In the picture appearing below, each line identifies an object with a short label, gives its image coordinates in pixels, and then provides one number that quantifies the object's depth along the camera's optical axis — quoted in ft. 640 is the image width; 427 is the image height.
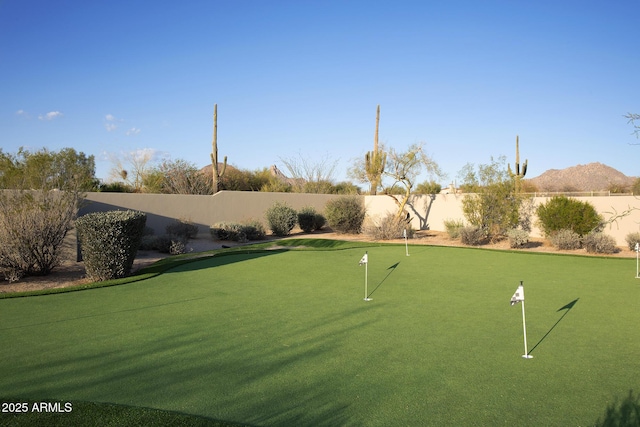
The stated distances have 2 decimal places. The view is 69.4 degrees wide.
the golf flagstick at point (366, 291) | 29.96
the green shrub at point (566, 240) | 57.36
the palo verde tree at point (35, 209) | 38.19
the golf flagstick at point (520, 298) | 19.03
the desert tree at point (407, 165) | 81.76
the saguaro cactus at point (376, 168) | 84.48
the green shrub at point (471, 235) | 65.72
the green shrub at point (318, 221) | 87.30
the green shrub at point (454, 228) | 70.49
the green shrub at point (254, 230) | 75.10
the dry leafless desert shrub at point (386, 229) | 72.54
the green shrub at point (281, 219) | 79.97
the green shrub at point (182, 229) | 70.74
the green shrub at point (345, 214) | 80.02
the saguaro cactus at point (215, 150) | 102.32
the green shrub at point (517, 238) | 60.70
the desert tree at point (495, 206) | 68.80
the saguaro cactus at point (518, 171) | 72.61
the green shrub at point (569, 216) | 60.13
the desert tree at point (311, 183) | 131.95
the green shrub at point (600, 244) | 53.83
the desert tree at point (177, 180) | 107.04
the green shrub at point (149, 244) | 60.95
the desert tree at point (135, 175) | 118.01
